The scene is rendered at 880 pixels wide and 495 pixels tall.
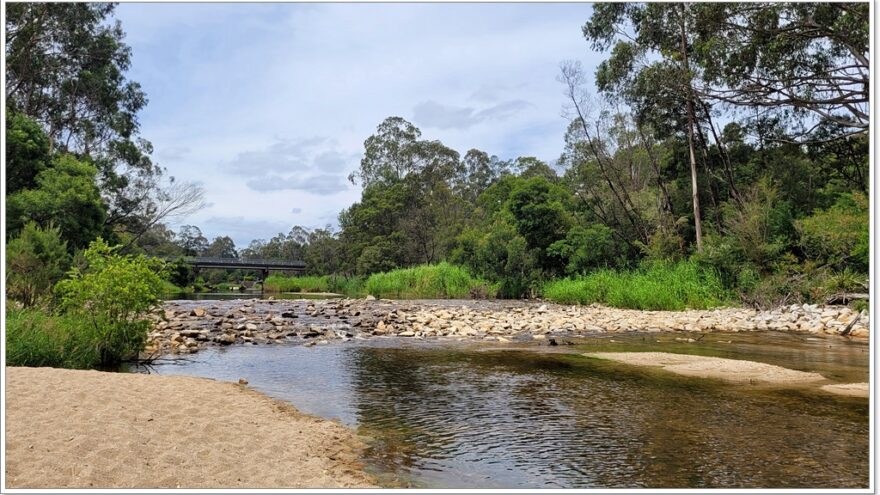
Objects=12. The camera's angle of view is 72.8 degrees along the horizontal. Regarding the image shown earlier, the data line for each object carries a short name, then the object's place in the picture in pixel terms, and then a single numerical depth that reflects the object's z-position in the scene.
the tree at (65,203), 22.02
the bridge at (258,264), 57.33
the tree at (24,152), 22.95
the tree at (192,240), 76.09
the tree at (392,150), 55.38
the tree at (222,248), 90.54
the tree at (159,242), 50.73
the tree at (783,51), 15.66
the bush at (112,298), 9.32
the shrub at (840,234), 16.77
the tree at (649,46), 23.00
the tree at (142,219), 34.69
